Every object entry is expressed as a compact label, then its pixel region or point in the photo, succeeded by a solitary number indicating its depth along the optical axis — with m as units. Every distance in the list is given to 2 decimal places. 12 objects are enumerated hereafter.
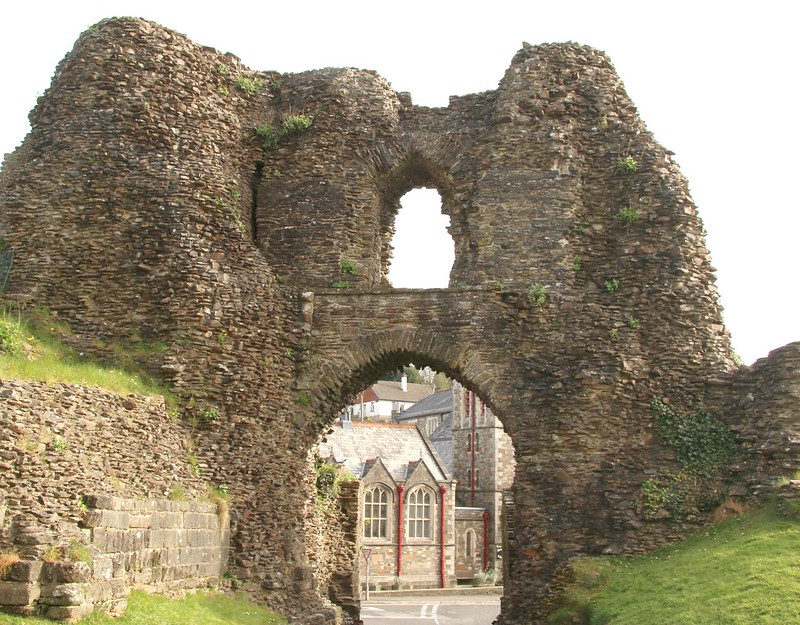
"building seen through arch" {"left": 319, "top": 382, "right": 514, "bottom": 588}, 43.97
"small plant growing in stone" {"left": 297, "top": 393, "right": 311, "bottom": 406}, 19.30
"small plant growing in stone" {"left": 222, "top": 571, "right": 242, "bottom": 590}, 17.20
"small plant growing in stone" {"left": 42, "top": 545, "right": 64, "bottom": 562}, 11.20
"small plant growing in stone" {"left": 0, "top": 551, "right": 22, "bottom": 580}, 10.77
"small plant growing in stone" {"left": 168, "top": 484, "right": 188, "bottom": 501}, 15.45
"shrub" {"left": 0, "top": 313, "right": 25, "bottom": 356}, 14.91
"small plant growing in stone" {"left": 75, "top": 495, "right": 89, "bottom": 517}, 12.34
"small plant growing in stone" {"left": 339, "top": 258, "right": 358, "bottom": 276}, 20.09
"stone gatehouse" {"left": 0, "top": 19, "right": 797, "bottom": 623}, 18.09
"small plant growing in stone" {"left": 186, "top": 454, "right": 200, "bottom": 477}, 16.78
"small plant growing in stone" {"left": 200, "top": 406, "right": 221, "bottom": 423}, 17.52
